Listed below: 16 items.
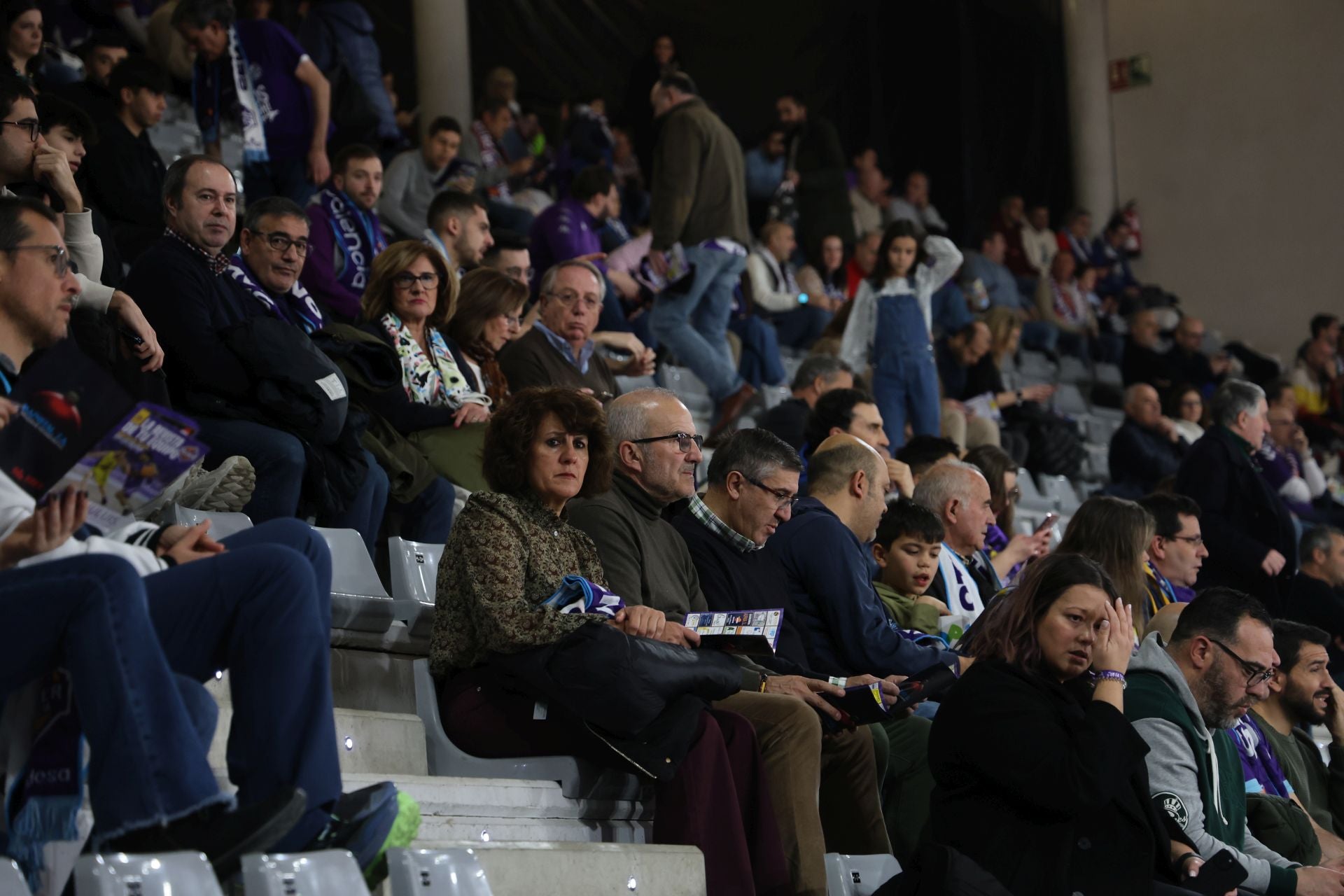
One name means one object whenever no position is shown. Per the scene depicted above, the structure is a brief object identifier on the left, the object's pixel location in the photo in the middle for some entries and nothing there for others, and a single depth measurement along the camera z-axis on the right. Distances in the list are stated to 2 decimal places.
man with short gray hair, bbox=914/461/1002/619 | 9.16
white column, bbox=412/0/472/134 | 20.00
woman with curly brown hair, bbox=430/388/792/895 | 5.79
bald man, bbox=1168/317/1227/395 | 21.00
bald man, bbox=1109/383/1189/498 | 15.82
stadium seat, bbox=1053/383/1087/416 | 21.30
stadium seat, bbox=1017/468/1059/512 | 15.42
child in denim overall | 13.79
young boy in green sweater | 8.51
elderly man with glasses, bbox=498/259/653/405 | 9.34
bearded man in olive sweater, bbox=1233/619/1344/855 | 8.52
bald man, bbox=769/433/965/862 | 7.34
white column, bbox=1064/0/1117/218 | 27.34
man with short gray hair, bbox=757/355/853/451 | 11.17
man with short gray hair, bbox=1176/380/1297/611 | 11.55
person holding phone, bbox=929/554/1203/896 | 5.63
